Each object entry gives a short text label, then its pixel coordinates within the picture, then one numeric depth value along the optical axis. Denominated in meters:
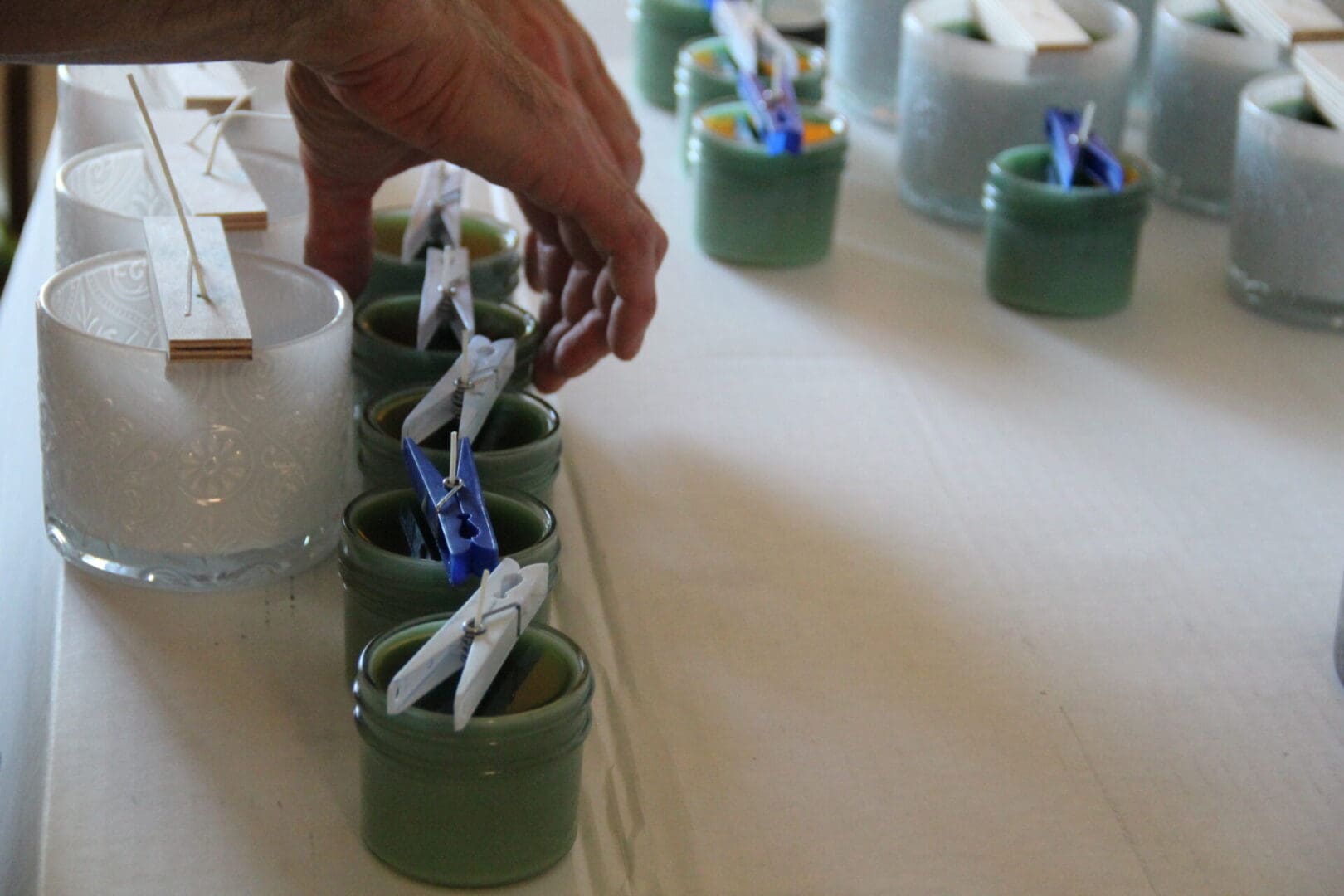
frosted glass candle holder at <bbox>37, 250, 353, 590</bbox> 0.60
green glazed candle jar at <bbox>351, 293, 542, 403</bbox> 0.71
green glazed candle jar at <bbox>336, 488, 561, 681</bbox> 0.56
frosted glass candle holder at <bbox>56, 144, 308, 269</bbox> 0.71
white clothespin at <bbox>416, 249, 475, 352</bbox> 0.72
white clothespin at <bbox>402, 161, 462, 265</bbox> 0.80
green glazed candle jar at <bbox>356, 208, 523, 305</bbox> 0.79
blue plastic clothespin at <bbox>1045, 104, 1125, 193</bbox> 0.94
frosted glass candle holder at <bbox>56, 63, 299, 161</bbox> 0.84
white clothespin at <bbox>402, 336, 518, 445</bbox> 0.64
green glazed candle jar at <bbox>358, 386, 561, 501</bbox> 0.64
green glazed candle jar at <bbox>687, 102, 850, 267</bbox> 0.98
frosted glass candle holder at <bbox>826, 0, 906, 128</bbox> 1.23
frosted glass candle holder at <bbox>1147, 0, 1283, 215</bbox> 1.07
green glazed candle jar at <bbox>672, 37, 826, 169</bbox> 1.10
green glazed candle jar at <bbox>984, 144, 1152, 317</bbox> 0.93
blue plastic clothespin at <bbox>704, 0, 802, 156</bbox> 0.97
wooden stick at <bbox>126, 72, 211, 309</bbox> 0.62
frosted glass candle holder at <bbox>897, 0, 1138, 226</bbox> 1.04
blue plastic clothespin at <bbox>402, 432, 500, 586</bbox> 0.54
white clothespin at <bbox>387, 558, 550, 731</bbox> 0.48
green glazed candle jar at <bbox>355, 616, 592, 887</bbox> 0.48
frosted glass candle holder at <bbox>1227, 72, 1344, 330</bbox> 0.92
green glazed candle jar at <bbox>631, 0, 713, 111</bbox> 1.22
